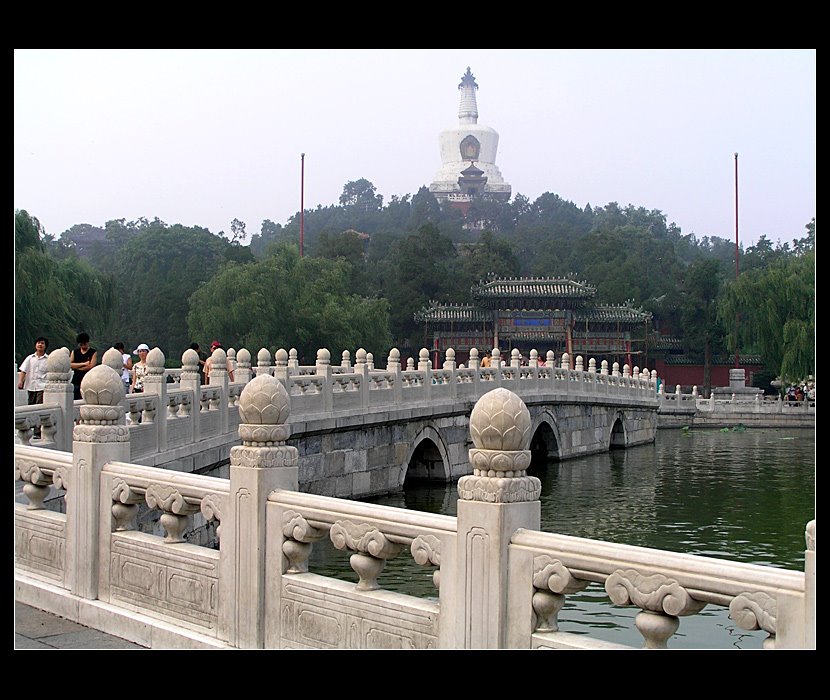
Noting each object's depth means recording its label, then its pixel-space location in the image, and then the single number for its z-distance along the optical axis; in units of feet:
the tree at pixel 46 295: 69.26
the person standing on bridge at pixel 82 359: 37.52
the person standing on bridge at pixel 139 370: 45.14
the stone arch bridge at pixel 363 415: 37.65
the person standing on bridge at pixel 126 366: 44.02
